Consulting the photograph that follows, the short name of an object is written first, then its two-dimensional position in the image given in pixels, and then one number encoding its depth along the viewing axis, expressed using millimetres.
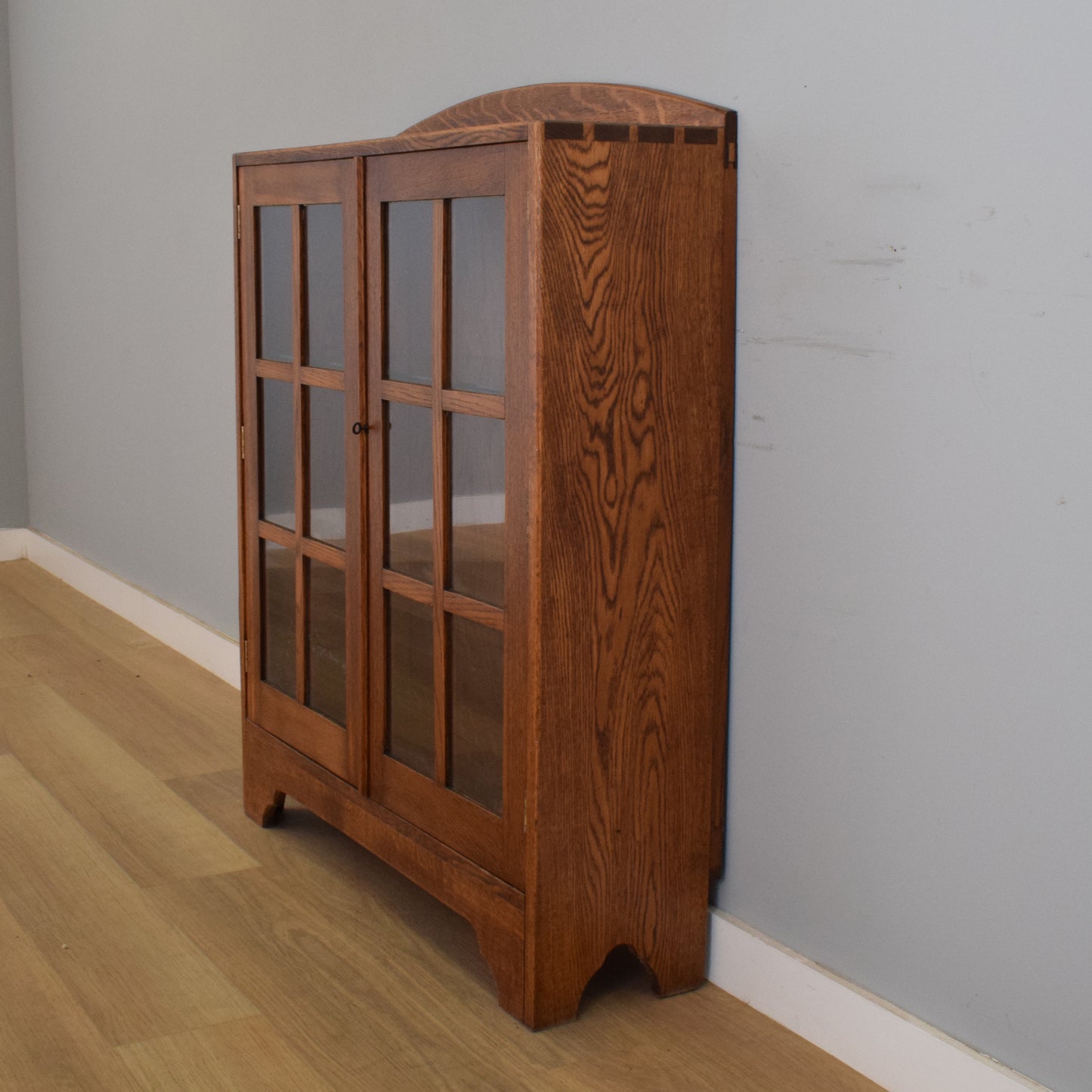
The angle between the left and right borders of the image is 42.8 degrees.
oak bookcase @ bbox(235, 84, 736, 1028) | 1770
